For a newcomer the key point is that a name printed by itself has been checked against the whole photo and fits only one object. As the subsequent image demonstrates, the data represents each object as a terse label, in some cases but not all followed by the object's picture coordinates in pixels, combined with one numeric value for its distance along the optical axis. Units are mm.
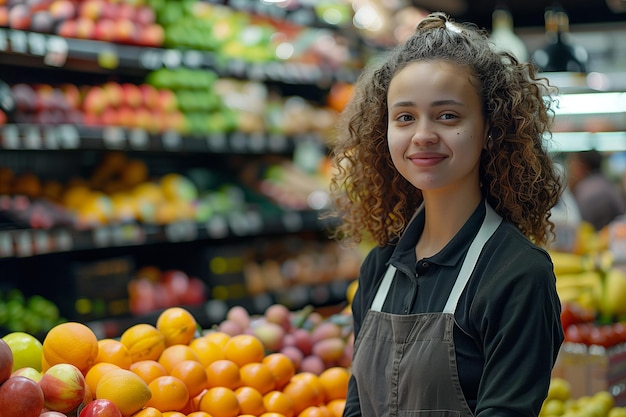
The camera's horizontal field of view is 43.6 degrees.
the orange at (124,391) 1520
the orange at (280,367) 2010
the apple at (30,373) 1539
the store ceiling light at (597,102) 8602
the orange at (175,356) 1847
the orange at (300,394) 2012
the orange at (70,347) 1630
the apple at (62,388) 1446
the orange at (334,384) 2158
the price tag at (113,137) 4055
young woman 1404
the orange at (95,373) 1629
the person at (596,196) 6609
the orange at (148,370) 1737
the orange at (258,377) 1929
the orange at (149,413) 1542
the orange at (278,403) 1915
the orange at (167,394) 1662
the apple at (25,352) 1707
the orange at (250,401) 1837
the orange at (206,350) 1965
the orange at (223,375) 1863
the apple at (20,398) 1319
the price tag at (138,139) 4199
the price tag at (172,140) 4371
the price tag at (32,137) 3672
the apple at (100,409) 1411
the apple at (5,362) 1351
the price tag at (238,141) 4858
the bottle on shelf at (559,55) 4387
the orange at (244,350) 1988
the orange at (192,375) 1767
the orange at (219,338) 2107
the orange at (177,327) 1982
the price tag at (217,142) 4672
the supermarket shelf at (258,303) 3963
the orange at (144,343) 1888
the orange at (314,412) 1998
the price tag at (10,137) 3567
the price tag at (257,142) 4997
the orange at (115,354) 1736
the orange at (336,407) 2096
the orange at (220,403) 1756
